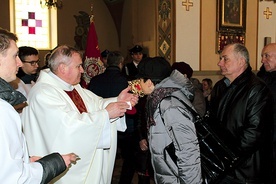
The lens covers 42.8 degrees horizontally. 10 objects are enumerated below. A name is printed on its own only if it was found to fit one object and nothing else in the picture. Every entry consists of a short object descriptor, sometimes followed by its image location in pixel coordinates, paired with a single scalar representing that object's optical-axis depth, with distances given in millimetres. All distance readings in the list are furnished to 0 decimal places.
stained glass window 10359
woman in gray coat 2262
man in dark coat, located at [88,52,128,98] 4434
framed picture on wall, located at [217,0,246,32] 8008
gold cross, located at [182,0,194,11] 7563
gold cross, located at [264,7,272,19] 8750
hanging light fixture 9287
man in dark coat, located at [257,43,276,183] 3680
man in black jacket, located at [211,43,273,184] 2666
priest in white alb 2465
